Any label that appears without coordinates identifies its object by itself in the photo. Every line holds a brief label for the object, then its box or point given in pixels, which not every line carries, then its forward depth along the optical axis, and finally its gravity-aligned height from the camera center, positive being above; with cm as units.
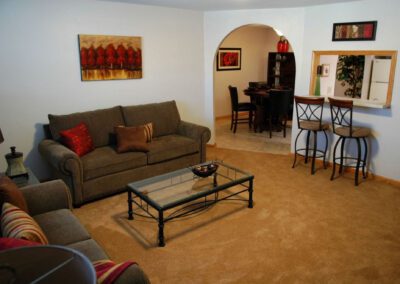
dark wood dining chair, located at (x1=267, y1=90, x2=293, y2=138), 620 -57
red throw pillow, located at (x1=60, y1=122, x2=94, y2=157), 362 -76
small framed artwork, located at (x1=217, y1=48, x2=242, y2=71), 764 +32
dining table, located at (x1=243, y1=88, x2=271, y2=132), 664 -67
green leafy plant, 561 +6
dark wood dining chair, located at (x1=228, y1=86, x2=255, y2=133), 662 -69
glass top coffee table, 286 -109
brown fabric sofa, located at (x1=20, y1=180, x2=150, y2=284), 205 -104
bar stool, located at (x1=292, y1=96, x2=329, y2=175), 431 -65
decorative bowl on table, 333 -99
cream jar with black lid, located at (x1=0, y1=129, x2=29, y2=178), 291 -84
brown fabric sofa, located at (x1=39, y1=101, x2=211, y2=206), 344 -93
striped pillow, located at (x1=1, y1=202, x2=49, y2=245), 169 -82
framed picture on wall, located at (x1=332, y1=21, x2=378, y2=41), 400 +53
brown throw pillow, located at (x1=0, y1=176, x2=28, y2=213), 206 -78
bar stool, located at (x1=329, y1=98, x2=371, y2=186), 397 -69
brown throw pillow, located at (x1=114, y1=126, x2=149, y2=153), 388 -80
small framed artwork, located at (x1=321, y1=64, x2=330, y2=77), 508 +5
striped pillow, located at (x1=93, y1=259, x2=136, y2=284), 141 -88
